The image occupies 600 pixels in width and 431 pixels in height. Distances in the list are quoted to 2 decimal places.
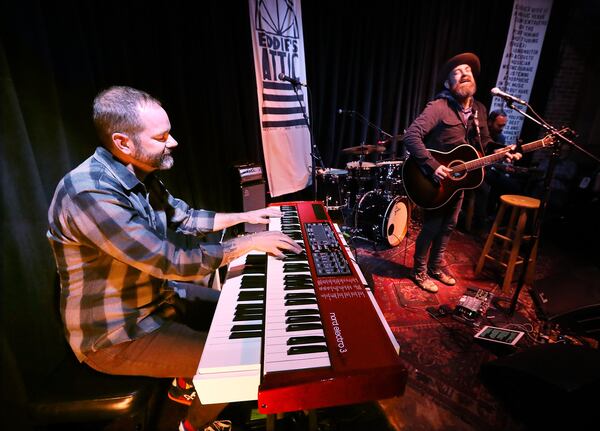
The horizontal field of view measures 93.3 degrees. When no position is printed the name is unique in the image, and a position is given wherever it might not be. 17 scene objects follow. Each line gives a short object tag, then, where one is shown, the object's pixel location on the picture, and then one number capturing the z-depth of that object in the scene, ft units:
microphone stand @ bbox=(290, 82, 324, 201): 12.35
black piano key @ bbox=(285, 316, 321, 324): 3.52
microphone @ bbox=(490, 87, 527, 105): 6.55
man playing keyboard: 3.46
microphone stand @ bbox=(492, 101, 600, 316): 6.77
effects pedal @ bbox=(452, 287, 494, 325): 8.30
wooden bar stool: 9.24
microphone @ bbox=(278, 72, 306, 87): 10.11
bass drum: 12.23
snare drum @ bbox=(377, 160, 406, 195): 13.96
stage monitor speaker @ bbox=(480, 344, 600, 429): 4.11
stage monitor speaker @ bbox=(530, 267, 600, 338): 6.87
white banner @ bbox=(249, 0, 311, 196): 11.43
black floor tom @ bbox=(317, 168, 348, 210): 13.23
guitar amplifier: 10.63
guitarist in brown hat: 8.29
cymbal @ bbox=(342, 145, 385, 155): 13.23
